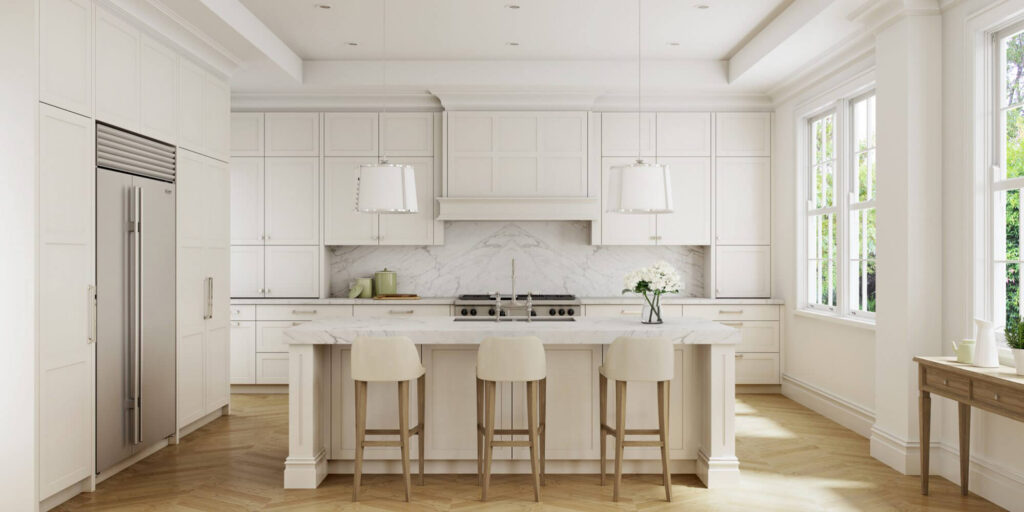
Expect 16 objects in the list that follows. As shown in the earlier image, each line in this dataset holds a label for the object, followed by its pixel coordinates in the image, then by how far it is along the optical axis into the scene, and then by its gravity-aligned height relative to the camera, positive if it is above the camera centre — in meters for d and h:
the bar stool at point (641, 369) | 3.52 -0.62
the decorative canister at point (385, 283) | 6.51 -0.28
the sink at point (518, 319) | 4.20 -0.42
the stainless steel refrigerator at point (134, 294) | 3.78 -0.24
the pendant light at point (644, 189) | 3.63 +0.37
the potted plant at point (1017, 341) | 3.01 -0.40
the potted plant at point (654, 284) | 3.88 -0.17
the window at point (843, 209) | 4.95 +0.37
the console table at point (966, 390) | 2.97 -0.66
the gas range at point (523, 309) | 6.05 -0.49
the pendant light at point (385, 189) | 3.61 +0.37
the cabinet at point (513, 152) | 6.25 +0.99
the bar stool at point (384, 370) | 3.53 -0.62
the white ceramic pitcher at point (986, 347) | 3.22 -0.45
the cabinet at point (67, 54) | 3.26 +1.05
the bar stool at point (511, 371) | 3.52 -0.62
